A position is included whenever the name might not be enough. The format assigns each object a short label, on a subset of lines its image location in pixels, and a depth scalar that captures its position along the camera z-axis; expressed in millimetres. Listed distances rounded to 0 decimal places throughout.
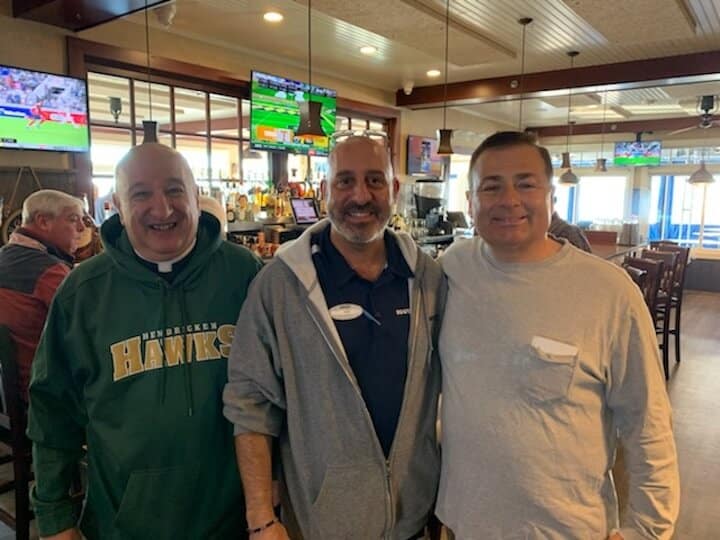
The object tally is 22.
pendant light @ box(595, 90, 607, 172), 8371
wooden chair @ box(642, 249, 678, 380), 5227
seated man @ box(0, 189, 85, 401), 2553
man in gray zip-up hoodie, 1270
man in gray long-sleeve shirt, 1246
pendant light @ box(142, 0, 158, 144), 3689
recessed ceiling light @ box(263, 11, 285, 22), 4344
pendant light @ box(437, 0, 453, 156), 5121
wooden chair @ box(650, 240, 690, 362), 5609
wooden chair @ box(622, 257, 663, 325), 4488
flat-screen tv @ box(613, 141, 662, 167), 10570
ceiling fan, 7738
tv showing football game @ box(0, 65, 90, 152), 3682
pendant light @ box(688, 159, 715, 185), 8555
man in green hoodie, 1325
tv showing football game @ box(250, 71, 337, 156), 5414
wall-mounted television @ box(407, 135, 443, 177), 7887
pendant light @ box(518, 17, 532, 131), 4458
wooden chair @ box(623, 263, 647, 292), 3980
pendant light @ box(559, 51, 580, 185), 8141
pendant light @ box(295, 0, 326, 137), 4316
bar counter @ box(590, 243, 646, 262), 5961
